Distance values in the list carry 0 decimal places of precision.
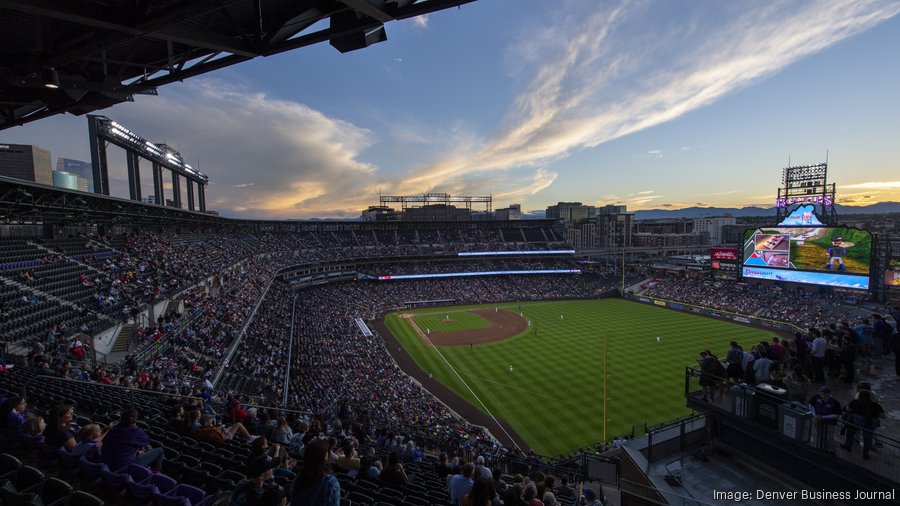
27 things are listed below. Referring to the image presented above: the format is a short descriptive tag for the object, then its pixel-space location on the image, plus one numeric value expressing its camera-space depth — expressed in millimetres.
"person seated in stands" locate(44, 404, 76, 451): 5621
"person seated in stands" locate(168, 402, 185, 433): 7539
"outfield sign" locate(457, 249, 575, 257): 70488
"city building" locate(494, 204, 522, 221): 130625
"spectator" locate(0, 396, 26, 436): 6270
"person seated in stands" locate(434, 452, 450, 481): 8445
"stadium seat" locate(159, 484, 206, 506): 4648
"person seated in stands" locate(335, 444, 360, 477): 7145
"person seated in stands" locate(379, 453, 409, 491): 6602
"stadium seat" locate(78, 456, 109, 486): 5195
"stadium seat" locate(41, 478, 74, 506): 4273
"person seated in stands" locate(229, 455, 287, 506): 3359
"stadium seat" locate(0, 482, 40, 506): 3802
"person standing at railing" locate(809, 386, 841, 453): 7684
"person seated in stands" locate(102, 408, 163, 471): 5184
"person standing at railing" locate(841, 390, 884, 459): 7393
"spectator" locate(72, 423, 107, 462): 5410
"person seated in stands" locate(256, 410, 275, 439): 8500
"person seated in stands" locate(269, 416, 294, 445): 8219
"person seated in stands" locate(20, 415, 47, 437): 6027
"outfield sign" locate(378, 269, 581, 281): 62238
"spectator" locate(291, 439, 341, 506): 2961
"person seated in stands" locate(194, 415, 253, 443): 7027
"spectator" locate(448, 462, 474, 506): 6031
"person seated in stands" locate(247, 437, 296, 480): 4934
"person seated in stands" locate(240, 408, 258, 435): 8859
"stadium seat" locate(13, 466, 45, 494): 4445
